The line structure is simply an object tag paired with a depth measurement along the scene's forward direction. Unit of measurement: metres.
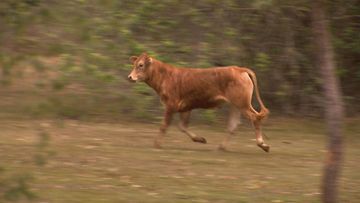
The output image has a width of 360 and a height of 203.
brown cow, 28.30
